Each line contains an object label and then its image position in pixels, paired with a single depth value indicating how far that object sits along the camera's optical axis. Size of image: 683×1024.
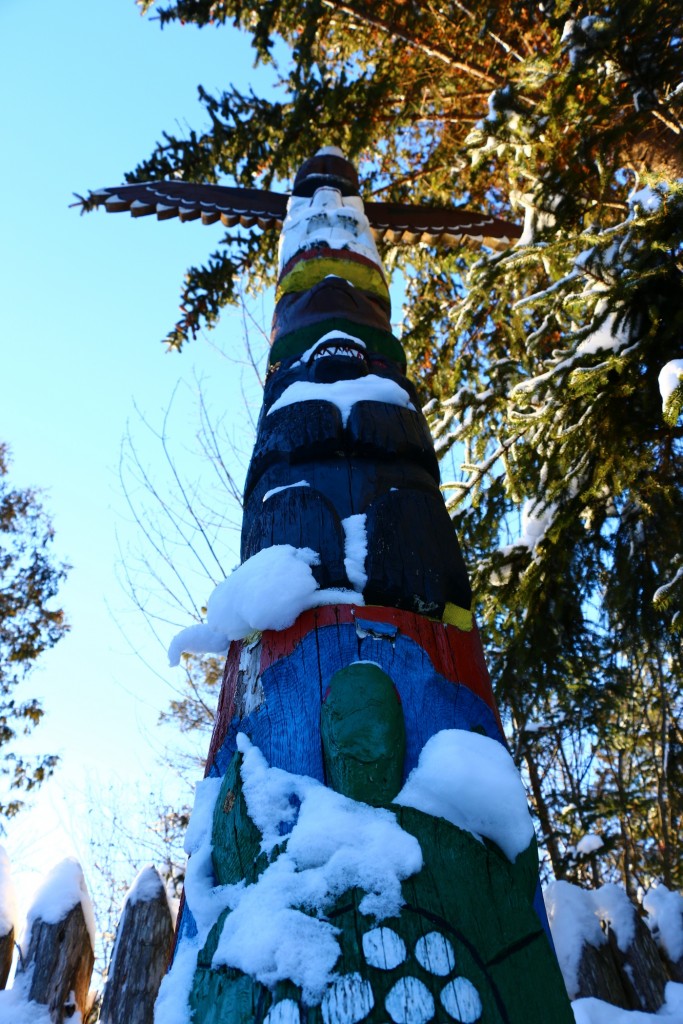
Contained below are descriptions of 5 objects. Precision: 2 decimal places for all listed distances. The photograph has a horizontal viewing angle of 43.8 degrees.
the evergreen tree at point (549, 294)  4.72
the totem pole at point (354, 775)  1.70
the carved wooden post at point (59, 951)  3.12
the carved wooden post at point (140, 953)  3.11
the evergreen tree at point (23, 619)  11.30
